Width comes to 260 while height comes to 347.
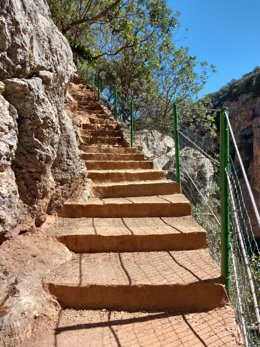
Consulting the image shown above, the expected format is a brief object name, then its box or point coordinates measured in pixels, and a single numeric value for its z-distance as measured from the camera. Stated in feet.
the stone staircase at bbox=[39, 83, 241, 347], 8.23
